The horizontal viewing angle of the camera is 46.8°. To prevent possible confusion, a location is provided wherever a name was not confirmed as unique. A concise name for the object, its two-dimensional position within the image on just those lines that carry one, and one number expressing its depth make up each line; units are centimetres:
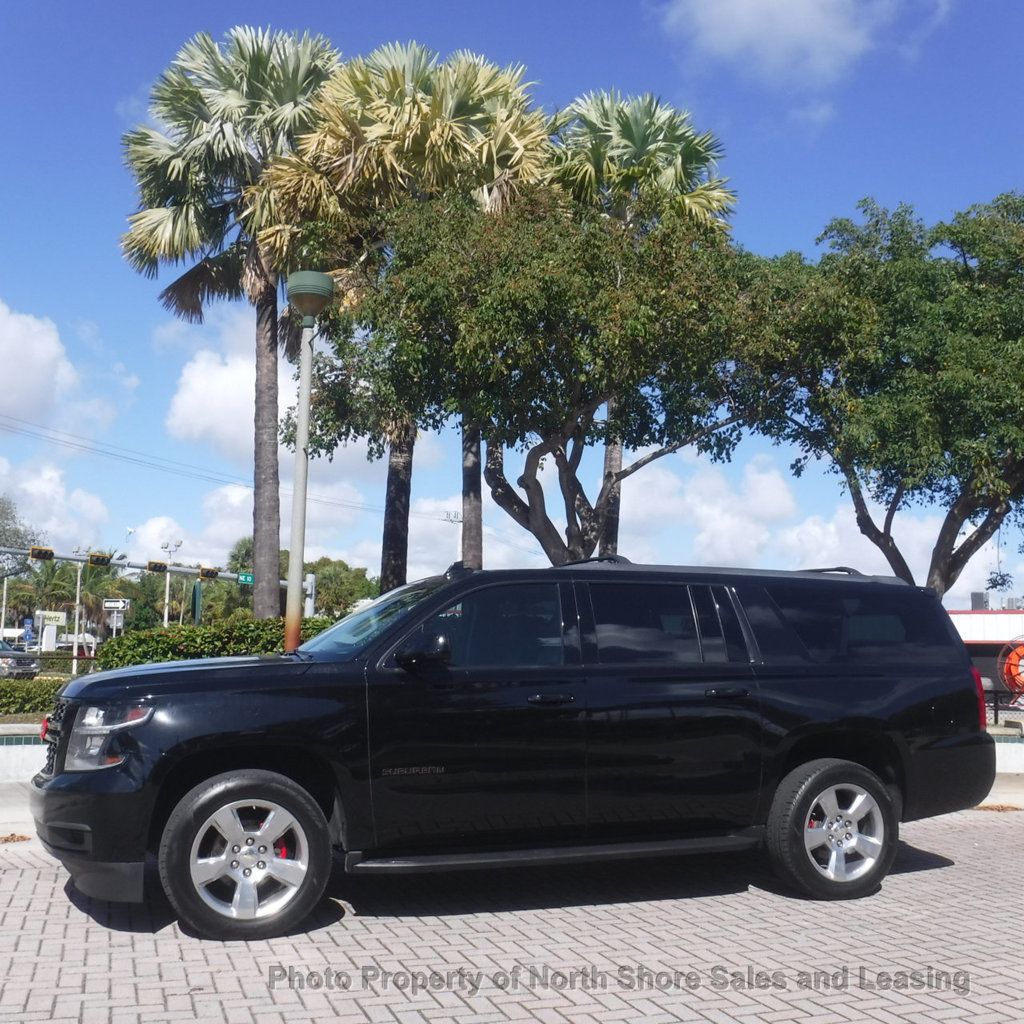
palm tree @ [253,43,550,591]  1742
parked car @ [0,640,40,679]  2380
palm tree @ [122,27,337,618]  2067
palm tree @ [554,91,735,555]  1848
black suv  589
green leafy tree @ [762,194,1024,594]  1802
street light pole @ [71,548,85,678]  7641
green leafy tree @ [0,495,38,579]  8731
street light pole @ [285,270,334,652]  1053
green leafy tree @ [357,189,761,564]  1533
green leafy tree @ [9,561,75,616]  9181
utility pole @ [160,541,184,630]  8325
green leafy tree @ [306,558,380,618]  7850
